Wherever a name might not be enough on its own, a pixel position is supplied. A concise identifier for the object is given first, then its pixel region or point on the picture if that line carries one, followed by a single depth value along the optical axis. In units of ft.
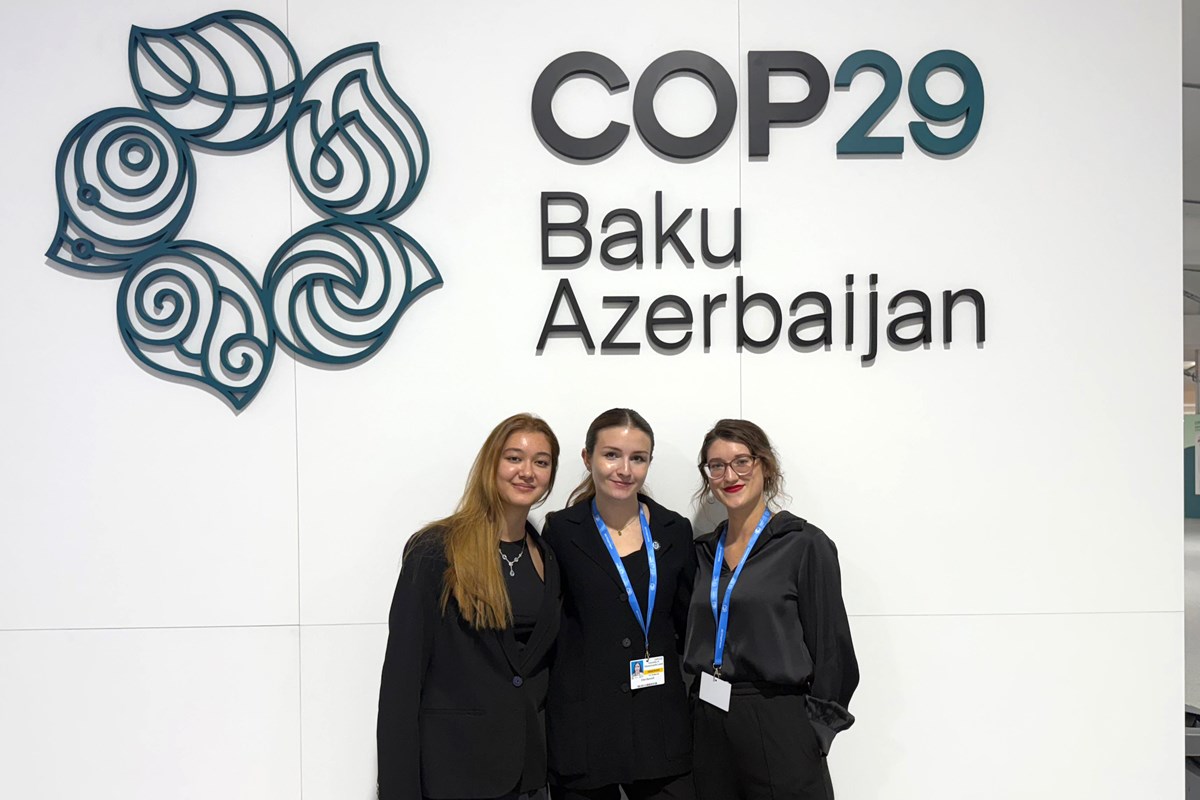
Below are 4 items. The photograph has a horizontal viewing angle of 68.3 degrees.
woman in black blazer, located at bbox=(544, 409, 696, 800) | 8.17
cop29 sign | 9.82
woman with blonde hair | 7.70
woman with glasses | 8.07
